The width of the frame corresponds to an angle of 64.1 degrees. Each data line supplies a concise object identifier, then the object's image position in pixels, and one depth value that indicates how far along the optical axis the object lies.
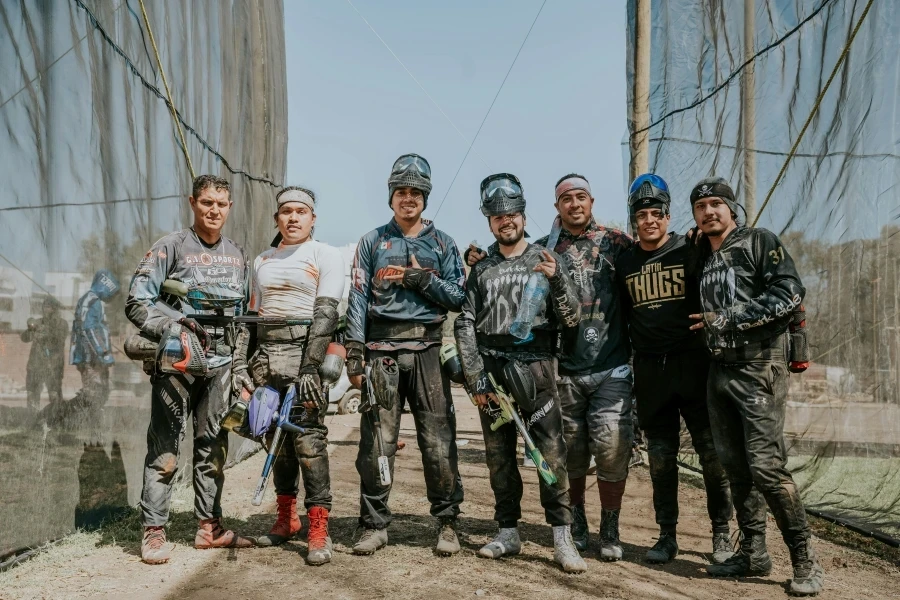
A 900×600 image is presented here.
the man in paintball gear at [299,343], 4.23
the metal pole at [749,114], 6.06
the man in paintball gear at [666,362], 4.19
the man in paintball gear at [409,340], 4.32
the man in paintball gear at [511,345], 4.11
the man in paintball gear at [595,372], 4.21
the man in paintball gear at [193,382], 4.13
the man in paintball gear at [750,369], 3.70
